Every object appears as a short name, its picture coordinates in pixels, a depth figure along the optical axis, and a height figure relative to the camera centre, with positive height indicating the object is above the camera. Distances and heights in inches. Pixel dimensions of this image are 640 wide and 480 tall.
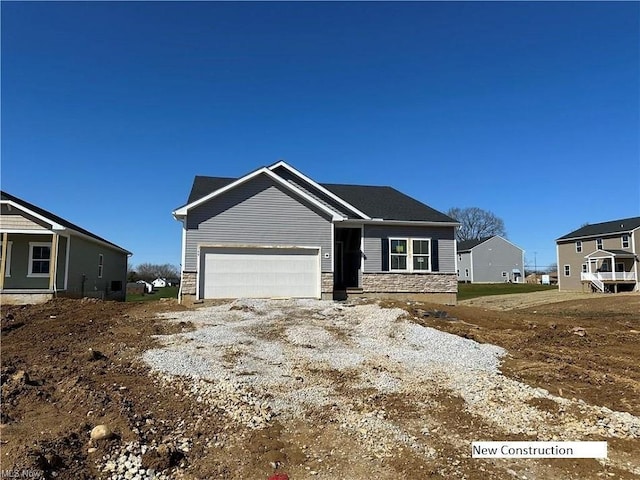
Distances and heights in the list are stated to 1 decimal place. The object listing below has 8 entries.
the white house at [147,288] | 1636.3 -41.3
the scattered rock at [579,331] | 433.7 -52.0
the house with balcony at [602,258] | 1432.1 +72.5
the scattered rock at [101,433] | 181.3 -64.1
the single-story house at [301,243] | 672.4 +56.2
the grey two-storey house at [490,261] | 2265.0 +88.5
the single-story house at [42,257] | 655.8 +32.9
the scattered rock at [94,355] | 305.3 -55.0
